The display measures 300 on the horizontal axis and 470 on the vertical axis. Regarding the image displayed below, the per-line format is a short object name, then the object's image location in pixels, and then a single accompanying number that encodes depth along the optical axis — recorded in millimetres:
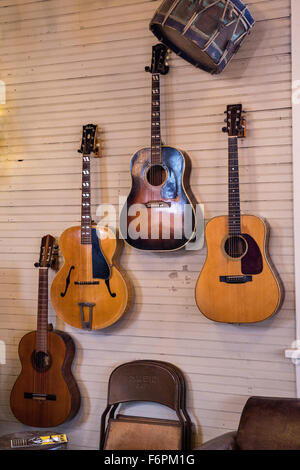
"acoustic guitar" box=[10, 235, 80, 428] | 3564
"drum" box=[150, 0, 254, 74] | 2941
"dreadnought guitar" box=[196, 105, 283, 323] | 3100
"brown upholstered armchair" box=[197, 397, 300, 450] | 2359
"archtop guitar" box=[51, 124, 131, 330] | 3475
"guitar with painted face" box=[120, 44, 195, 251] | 3348
